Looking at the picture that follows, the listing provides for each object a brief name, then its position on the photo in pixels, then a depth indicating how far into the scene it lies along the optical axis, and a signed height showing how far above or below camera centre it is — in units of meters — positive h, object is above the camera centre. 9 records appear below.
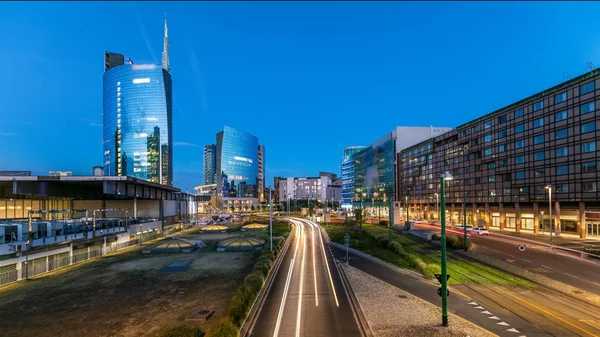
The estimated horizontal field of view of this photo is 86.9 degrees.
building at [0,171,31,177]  60.93 +2.16
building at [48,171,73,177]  53.17 +1.46
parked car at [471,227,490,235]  61.74 -10.96
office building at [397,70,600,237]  54.03 +2.76
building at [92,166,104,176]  69.09 +2.44
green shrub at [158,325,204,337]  13.80 -6.70
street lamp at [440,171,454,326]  17.17 -5.47
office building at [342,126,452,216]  138.25 +6.31
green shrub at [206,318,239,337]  13.64 -6.60
